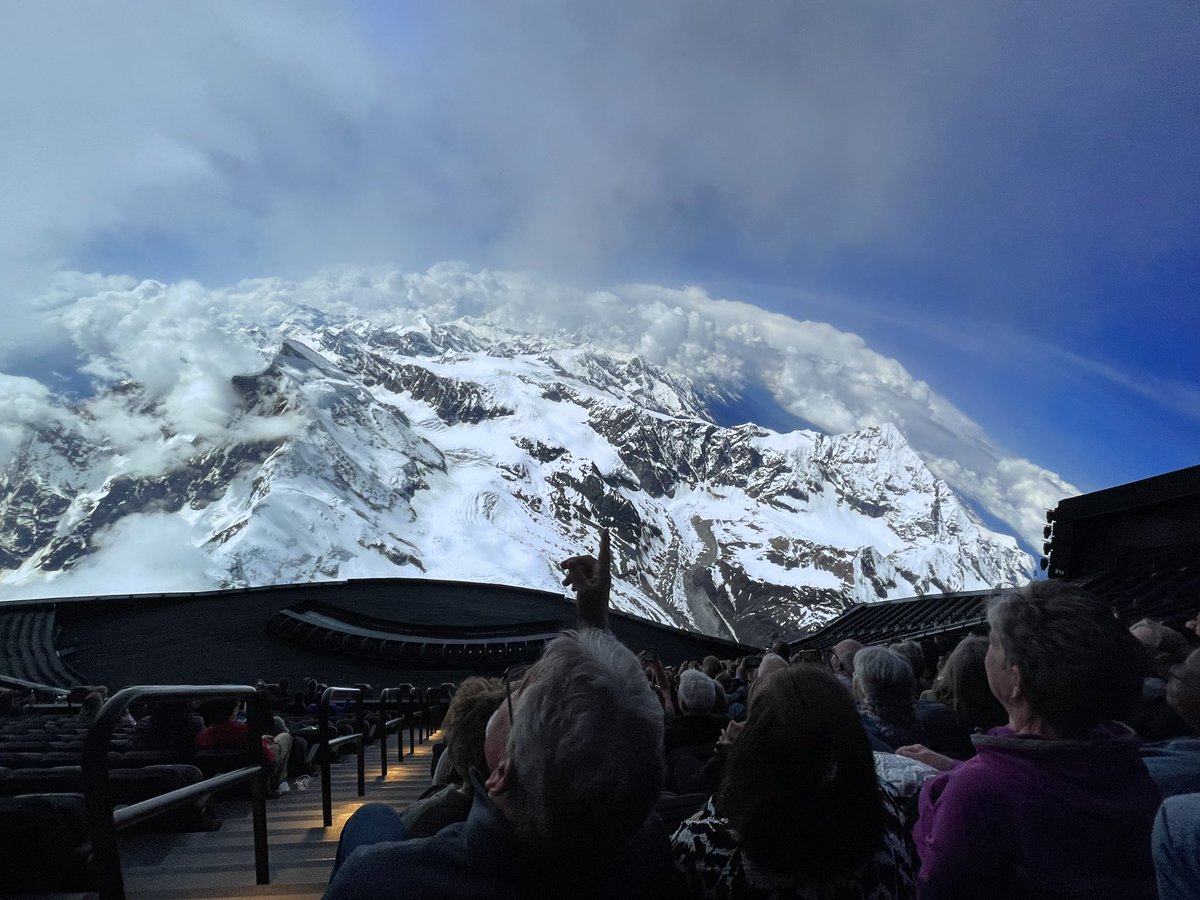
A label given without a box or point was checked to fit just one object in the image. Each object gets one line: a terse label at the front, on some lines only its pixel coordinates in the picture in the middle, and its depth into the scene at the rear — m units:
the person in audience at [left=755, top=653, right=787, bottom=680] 3.29
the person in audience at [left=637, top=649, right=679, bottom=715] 4.25
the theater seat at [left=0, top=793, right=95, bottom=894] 2.10
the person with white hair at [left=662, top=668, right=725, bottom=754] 3.37
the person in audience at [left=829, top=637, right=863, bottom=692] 4.63
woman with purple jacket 1.61
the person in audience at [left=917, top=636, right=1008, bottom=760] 2.51
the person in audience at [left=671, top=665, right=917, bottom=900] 1.39
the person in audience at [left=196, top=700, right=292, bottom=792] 4.25
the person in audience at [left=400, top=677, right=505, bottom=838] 2.02
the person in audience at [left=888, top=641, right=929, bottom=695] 4.48
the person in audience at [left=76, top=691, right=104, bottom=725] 5.66
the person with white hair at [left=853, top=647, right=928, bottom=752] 2.72
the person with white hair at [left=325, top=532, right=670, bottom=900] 1.31
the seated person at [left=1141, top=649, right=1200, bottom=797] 1.82
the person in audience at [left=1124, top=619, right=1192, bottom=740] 2.65
